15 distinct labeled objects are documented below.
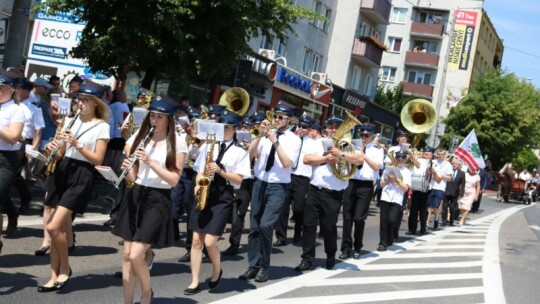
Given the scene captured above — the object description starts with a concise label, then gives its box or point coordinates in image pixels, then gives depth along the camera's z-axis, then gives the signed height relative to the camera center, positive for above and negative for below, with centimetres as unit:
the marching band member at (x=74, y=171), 617 -49
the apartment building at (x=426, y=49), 6309 +1178
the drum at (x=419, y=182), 1498 -9
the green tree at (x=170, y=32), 1456 +218
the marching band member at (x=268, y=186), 788 -39
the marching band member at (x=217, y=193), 685 -50
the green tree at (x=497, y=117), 5041 +532
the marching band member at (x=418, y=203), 1519 -54
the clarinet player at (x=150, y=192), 557 -50
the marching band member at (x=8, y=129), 637 -20
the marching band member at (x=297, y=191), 1109 -55
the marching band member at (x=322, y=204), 905 -55
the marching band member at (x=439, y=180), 1658 +4
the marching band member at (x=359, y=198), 1057 -46
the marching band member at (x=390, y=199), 1202 -44
